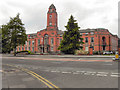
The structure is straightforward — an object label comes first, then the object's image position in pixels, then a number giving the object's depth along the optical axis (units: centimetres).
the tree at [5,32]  3222
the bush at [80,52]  2978
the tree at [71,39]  3253
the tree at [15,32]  3228
